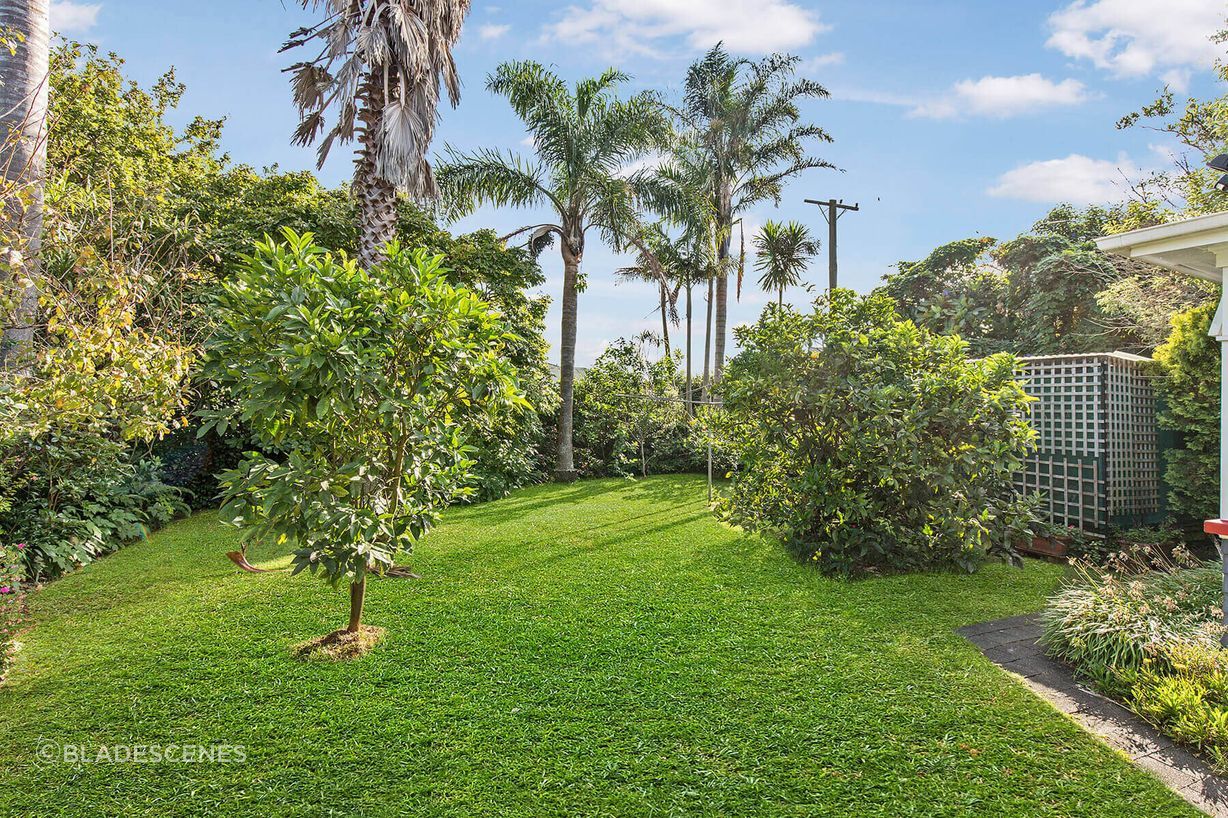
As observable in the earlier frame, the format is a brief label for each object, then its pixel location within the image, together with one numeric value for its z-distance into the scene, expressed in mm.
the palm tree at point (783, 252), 20578
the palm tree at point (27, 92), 4656
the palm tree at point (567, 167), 12398
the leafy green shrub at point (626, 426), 13719
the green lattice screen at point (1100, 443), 6598
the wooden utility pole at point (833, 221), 14523
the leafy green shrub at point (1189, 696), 2912
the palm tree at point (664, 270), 16312
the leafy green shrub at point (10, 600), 3779
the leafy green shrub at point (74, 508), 5859
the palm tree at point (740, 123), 17672
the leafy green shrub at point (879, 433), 5375
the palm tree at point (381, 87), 8664
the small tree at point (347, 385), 3252
